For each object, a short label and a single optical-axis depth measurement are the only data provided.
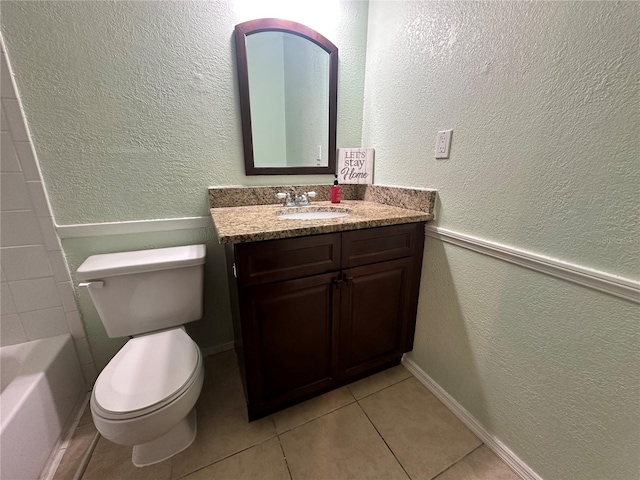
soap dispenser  1.57
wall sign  1.57
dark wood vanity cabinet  1.00
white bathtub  0.87
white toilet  0.85
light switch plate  1.12
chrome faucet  1.46
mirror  1.33
